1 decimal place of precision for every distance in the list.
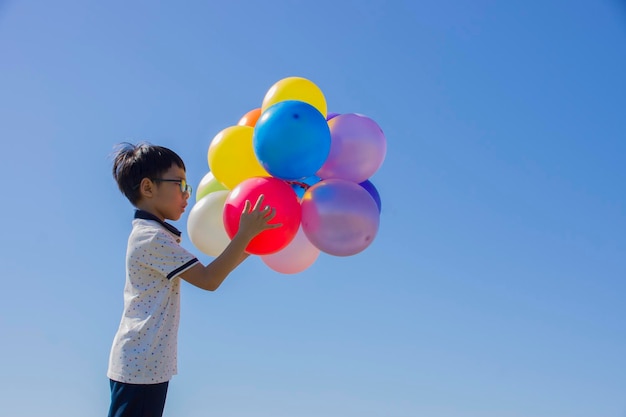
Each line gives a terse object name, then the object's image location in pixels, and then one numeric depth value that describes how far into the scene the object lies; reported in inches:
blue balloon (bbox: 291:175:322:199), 177.6
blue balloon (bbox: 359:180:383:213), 191.6
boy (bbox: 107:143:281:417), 127.8
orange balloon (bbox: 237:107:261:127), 199.0
